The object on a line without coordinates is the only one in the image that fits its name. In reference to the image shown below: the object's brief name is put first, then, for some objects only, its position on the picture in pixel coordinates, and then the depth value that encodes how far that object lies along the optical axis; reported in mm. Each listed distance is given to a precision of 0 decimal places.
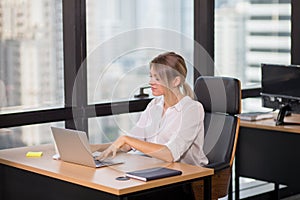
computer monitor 4750
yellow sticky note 3711
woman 3498
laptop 3309
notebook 3096
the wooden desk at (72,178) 3047
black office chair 3949
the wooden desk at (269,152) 4602
